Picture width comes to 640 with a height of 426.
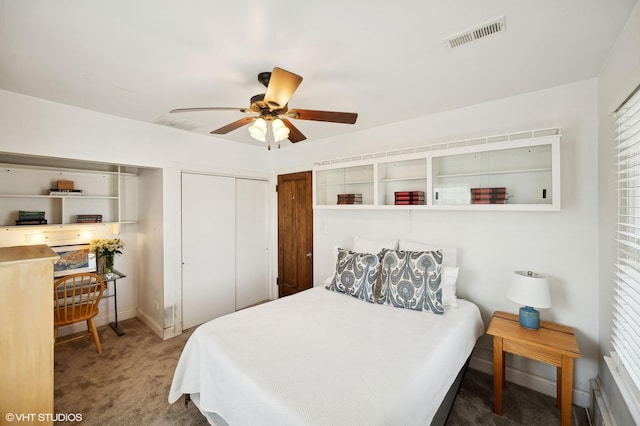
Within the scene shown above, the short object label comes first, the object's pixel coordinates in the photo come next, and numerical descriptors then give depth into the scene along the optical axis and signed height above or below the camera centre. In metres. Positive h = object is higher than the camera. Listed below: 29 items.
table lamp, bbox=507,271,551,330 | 2.00 -0.64
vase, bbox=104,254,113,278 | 3.29 -0.62
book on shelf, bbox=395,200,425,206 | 2.72 +0.09
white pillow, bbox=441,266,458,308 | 2.38 -0.68
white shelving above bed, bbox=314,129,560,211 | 2.14 +0.34
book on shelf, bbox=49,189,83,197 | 3.00 +0.25
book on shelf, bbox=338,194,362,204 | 3.23 +0.16
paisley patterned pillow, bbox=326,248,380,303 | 2.56 -0.63
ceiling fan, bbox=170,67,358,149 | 1.55 +0.69
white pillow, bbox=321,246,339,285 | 2.99 -0.55
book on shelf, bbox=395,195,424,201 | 2.73 +0.14
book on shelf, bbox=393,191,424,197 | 2.74 +0.19
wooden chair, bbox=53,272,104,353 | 2.67 -0.99
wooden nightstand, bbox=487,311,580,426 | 1.77 -0.97
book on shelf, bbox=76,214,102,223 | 3.20 -0.05
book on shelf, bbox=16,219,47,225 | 2.81 -0.08
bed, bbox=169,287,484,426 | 1.24 -0.85
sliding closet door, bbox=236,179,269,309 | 4.02 -0.45
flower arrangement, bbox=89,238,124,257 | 3.26 -0.41
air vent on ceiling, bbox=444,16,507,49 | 1.44 +1.00
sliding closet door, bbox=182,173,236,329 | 3.41 -0.47
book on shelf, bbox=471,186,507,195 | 2.33 +0.18
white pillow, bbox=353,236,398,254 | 2.91 -0.37
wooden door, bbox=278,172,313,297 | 3.88 -0.32
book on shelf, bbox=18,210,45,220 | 2.83 -0.01
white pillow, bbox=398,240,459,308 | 2.39 -0.56
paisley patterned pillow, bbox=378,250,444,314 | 2.29 -0.62
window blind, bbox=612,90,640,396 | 1.34 -0.23
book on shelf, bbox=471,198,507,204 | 2.29 +0.08
